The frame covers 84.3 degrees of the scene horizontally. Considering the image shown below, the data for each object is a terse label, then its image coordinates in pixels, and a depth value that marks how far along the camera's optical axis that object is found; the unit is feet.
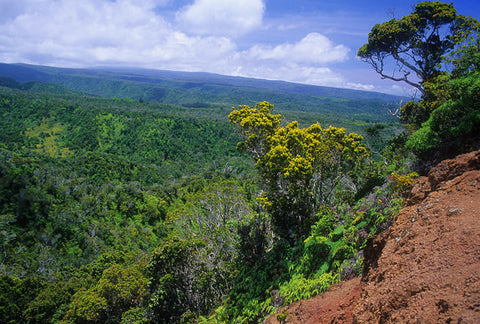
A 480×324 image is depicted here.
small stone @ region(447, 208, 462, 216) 16.44
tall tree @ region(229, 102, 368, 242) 35.32
